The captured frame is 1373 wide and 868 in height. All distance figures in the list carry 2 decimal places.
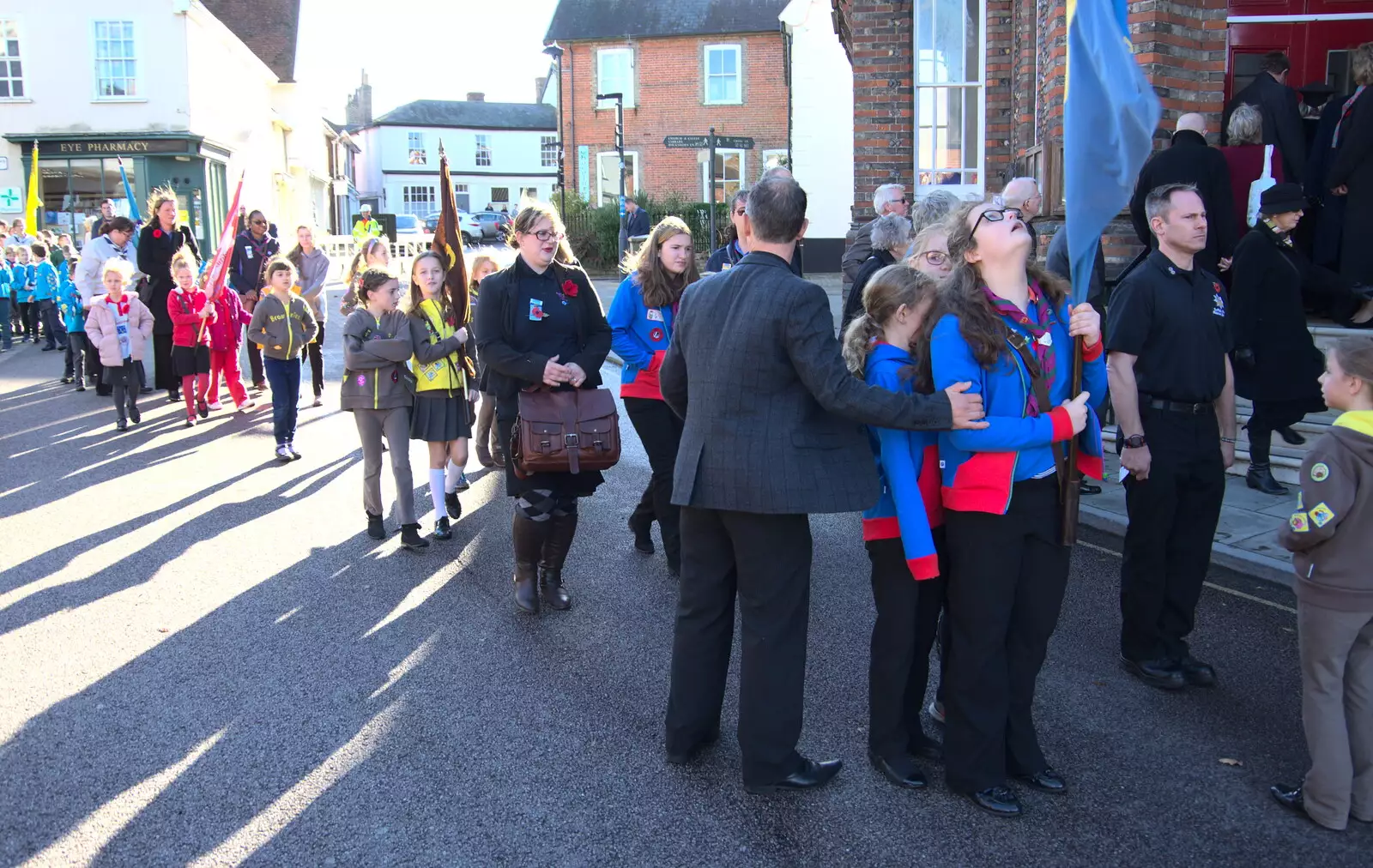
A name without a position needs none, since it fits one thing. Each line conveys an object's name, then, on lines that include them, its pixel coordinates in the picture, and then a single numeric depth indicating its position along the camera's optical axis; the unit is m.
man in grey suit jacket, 3.49
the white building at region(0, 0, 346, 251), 28.48
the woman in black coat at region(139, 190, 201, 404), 12.36
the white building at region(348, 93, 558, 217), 71.31
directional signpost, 15.32
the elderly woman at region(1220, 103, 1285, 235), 8.32
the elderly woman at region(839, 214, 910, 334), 6.22
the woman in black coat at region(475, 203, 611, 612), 5.43
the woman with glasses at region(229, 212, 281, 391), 13.01
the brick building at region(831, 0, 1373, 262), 10.77
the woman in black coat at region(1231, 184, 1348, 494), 7.11
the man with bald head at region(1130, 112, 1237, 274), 7.31
